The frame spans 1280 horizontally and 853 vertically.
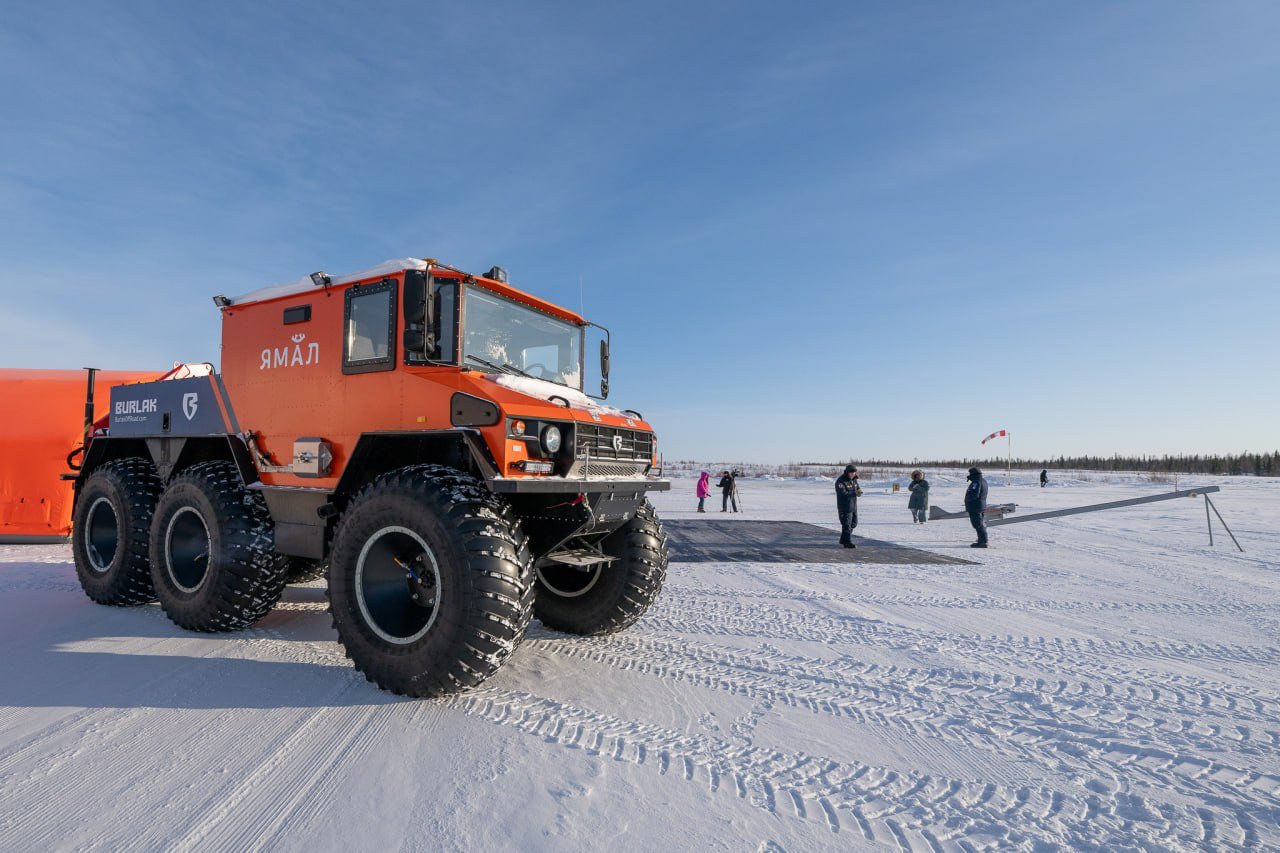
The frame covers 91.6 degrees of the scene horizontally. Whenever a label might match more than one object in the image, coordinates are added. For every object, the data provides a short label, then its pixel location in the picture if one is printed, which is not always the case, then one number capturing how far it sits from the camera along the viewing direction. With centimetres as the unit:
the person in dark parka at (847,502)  1166
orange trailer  1050
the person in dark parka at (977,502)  1196
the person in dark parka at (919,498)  1694
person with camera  2138
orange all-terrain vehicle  376
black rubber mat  1018
